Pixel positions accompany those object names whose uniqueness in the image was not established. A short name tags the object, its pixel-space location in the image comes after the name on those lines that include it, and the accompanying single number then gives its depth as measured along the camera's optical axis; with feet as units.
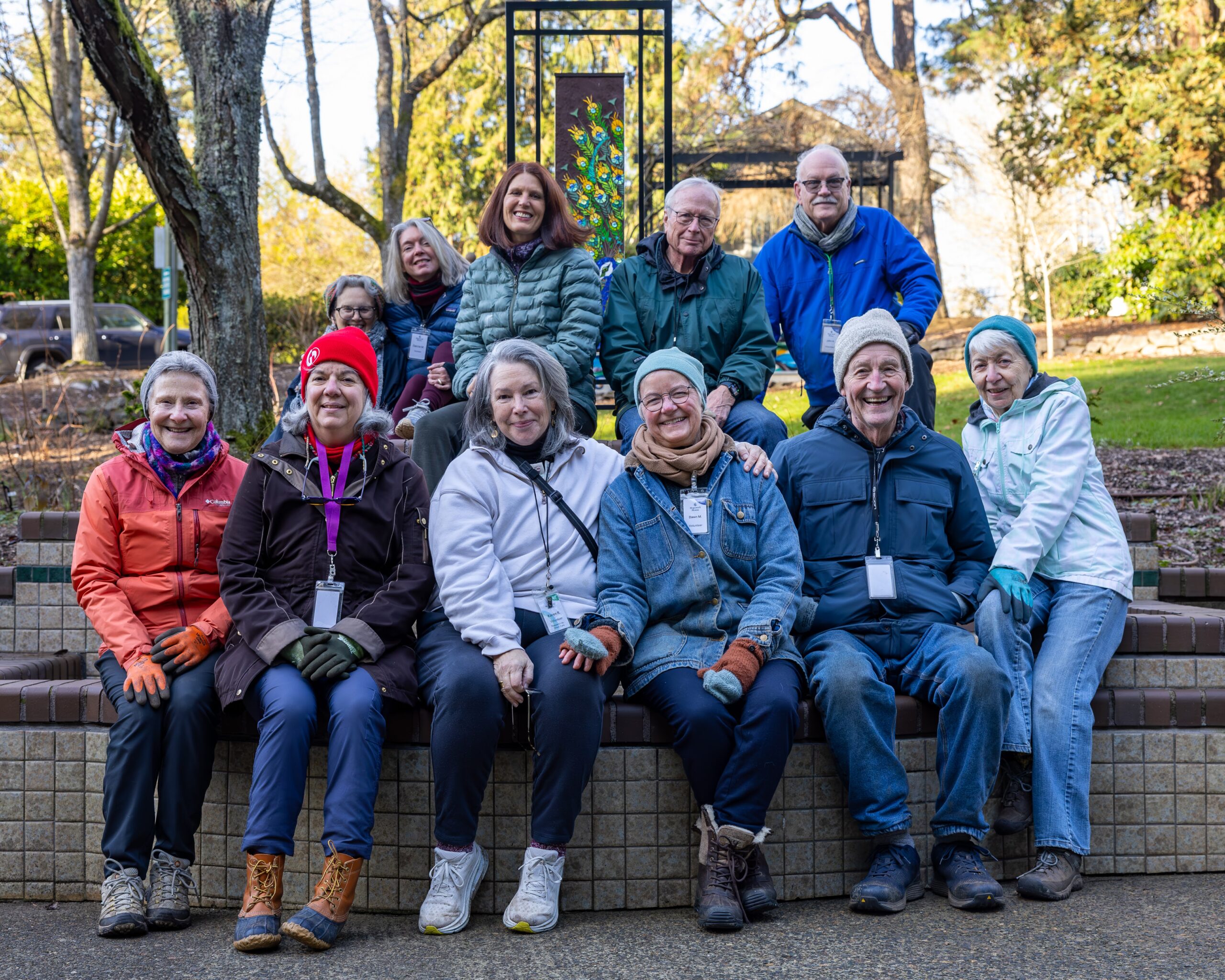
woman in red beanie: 10.40
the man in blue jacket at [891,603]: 11.27
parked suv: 64.23
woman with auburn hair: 15.80
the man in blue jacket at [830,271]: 16.89
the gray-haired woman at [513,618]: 10.78
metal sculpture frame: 25.00
